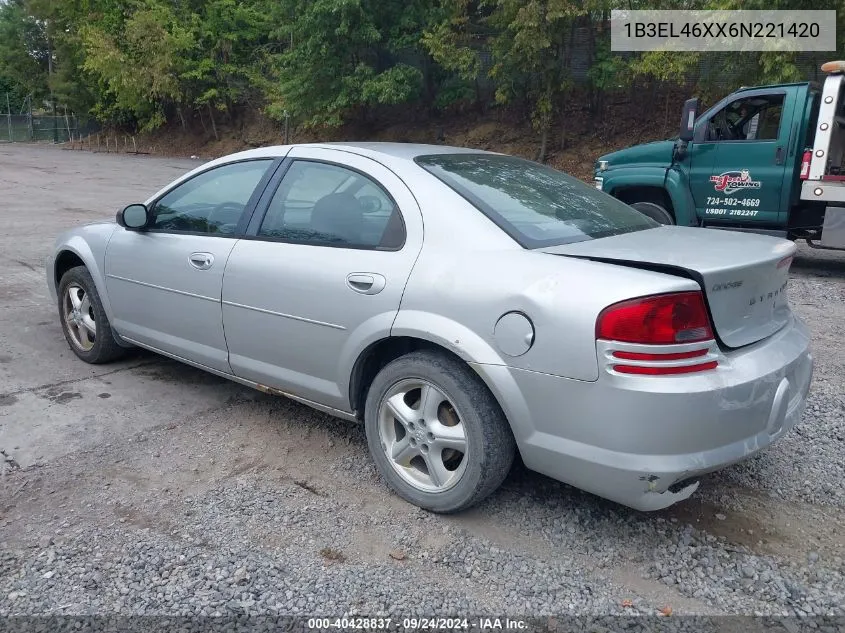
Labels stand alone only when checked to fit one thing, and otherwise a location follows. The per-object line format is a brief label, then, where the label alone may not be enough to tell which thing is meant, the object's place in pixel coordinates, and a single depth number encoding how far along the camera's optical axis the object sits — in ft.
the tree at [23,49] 150.00
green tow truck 26.99
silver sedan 8.79
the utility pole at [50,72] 152.56
